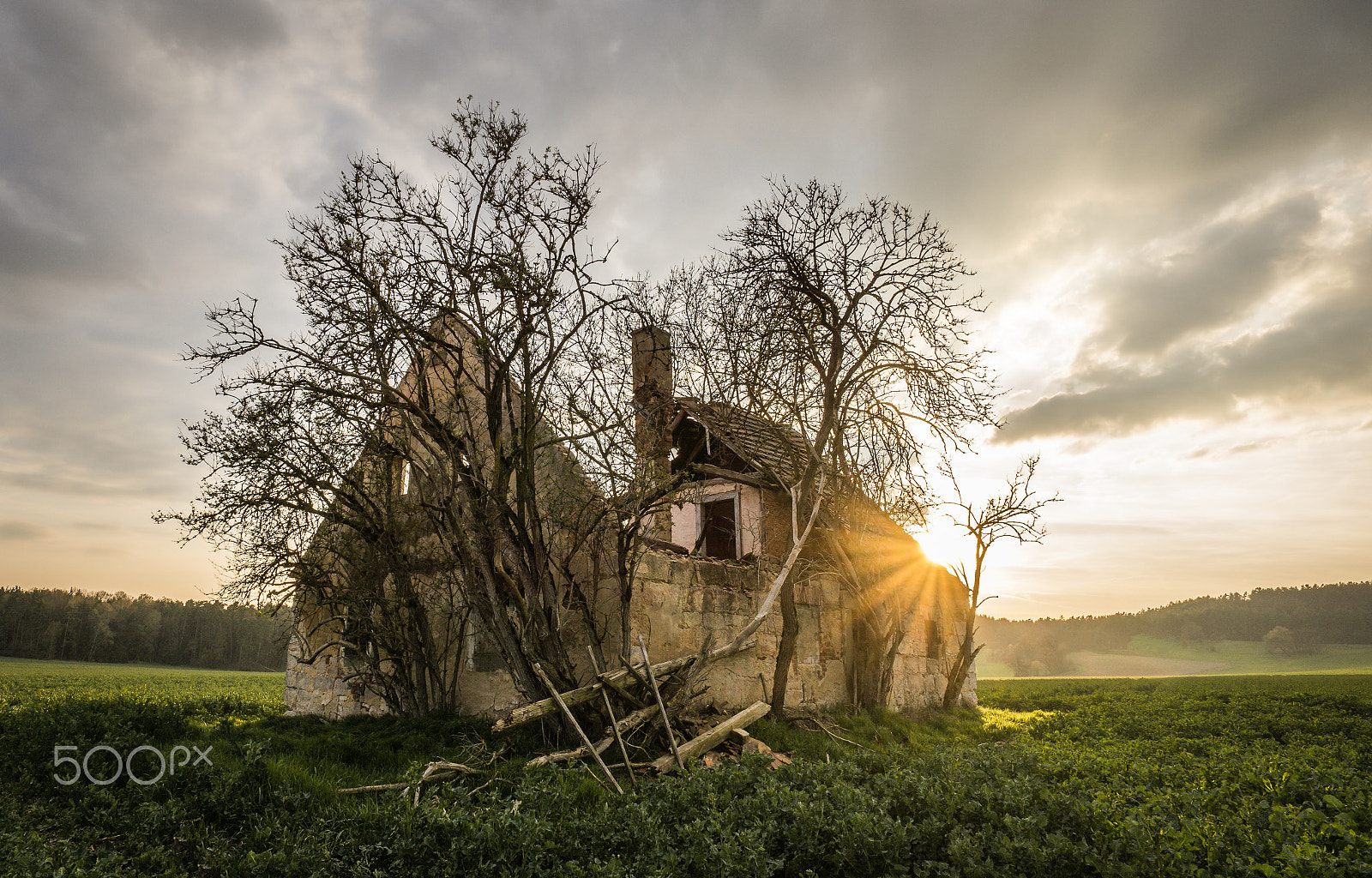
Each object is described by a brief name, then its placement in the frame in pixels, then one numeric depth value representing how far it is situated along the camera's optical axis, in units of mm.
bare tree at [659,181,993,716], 10578
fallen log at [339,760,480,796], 6102
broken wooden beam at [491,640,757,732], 6914
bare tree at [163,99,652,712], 8156
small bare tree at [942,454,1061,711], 14672
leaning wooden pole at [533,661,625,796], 6294
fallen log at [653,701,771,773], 7430
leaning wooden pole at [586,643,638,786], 6673
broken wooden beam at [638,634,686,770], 7223
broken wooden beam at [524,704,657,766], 7008
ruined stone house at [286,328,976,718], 10508
